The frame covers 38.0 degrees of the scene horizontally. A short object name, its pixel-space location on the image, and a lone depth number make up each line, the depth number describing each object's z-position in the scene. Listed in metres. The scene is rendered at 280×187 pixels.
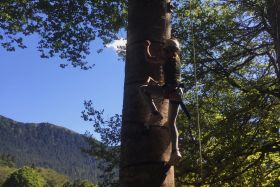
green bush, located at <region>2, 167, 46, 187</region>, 113.88
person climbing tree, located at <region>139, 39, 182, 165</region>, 4.49
